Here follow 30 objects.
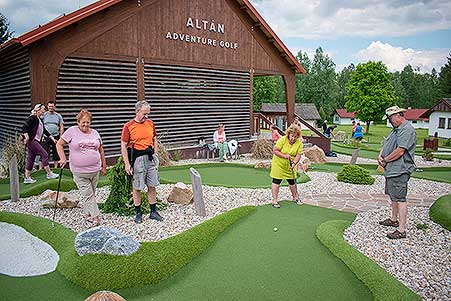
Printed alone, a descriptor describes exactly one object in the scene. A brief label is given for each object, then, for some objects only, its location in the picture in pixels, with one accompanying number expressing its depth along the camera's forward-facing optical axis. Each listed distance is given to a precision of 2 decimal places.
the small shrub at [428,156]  16.17
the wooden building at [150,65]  10.22
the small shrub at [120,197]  6.28
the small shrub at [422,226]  5.61
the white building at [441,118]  35.53
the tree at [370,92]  41.22
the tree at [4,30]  26.53
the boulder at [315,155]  13.76
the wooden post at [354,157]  11.47
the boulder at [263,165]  11.48
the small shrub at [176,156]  12.90
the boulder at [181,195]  6.98
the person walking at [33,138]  8.01
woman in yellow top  6.67
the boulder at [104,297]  2.20
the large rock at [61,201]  6.45
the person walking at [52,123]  8.97
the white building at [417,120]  59.08
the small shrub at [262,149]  14.23
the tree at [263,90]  43.56
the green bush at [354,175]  9.36
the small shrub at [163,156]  11.57
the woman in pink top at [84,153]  5.30
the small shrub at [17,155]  8.76
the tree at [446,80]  41.12
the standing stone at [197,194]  6.02
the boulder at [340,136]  27.71
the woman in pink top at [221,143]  13.20
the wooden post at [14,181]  6.53
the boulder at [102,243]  4.01
